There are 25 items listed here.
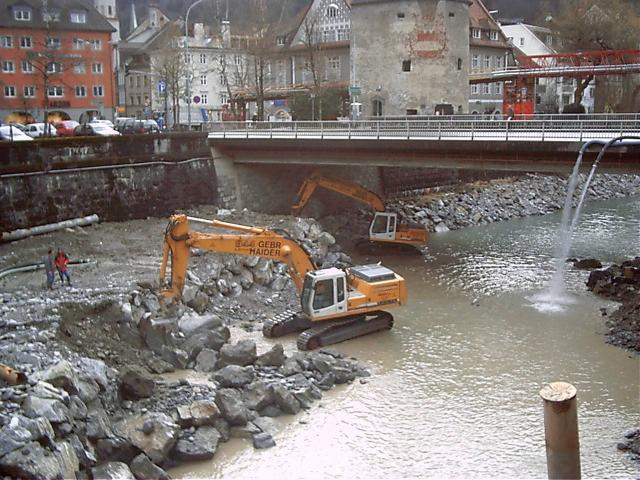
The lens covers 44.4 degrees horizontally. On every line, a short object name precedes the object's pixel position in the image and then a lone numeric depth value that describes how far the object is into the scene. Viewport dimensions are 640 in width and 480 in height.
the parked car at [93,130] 42.31
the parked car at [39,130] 42.97
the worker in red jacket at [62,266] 22.67
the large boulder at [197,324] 21.16
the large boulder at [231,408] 16.16
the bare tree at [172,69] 55.61
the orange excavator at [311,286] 21.52
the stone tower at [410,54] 50.41
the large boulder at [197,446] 14.96
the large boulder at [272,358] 19.36
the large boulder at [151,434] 14.56
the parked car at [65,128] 46.84
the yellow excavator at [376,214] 35.06
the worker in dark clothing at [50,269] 22.33
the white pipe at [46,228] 29.72
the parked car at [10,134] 36.54
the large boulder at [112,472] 13.06
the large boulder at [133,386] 16.47
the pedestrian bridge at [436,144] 28.67
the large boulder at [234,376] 17.91
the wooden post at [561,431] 11.82
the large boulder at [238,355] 19.34
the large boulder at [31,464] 11.38
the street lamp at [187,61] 42.89
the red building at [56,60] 60.84
